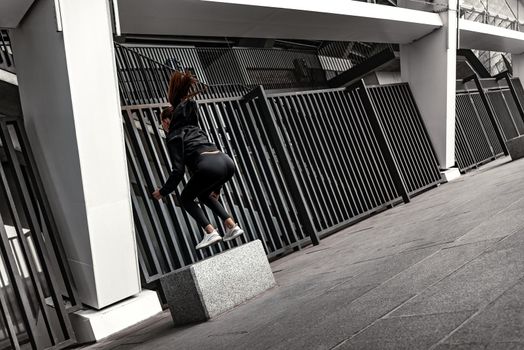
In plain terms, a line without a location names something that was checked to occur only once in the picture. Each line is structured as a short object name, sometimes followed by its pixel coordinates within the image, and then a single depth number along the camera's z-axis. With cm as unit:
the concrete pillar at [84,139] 562
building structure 572
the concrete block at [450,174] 1302
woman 536
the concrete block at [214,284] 464
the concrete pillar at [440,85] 1314
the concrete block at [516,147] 1325
